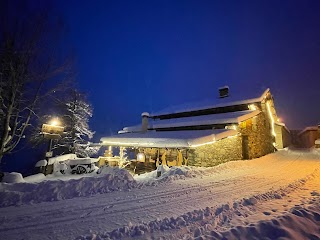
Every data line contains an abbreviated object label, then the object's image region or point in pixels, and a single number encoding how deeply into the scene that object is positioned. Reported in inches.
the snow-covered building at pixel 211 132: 544.1
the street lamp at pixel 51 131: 503.4
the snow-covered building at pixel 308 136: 1350.8
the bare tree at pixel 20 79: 398.3
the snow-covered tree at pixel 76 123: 872.3
